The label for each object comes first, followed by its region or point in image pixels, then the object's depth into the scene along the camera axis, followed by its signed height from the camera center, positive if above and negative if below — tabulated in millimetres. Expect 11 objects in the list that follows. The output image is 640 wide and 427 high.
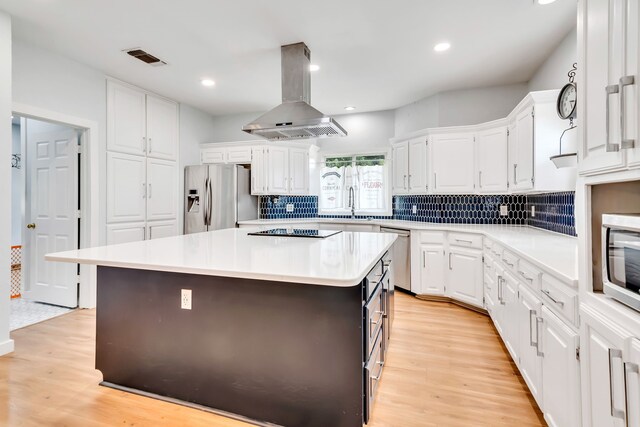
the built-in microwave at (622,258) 1023 -156
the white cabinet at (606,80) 1006 +467
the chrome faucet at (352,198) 5371 +240
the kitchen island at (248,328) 1558 -633
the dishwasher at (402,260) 4078 -614
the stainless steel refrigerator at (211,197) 4773 +240
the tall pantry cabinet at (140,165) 3850 +637
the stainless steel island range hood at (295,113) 2764 +869
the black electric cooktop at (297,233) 2700 -179
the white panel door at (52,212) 3650 +18
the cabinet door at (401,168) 4504 +647
